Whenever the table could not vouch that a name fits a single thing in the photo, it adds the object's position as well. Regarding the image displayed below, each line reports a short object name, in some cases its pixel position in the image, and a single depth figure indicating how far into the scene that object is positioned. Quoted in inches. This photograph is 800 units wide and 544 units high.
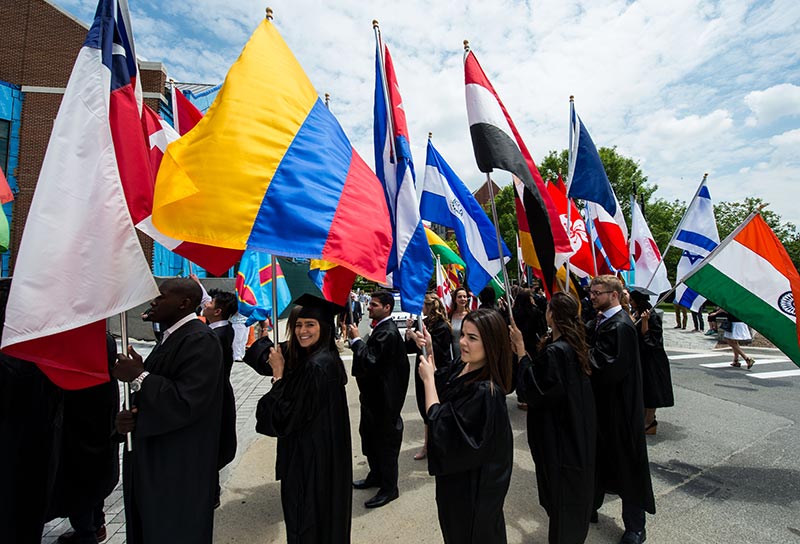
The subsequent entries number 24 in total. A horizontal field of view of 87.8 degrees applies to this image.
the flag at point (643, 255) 274.5
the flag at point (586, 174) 192.7
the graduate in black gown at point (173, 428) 90.7
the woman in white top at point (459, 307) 233.6
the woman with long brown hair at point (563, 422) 115.3
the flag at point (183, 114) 148.3
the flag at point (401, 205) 121.7
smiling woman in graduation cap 103.2
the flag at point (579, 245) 219.3
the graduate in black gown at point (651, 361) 214.7
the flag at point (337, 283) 128.0
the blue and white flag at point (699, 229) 224.7
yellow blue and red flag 91.7
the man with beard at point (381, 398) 162.7
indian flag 156.0
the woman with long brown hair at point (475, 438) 86.3
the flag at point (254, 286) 218.8
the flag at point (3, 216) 131.3
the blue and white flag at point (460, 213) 172.6
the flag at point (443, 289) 258.4
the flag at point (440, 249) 218.2
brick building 711.1
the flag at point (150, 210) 101.3
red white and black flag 127.5
